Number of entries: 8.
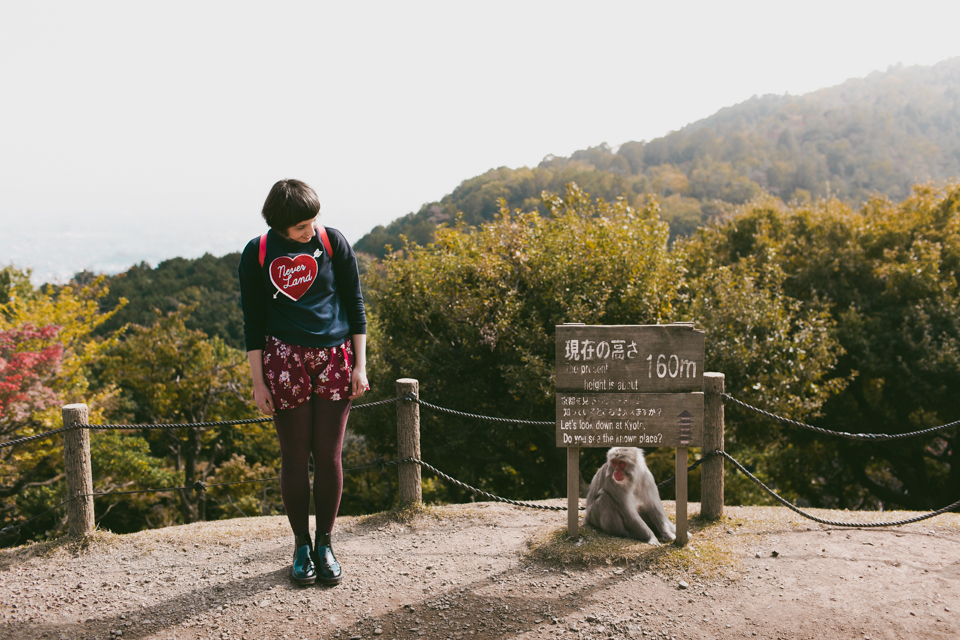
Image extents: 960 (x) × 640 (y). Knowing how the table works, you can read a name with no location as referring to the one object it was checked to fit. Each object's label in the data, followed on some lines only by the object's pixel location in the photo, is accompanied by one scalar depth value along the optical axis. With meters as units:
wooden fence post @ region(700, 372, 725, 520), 3.94
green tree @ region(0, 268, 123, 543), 10.81
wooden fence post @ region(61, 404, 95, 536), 3.77
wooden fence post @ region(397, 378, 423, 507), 4.12
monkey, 3.63
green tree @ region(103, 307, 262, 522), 16.03
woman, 2.85
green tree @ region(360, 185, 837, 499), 10.35
